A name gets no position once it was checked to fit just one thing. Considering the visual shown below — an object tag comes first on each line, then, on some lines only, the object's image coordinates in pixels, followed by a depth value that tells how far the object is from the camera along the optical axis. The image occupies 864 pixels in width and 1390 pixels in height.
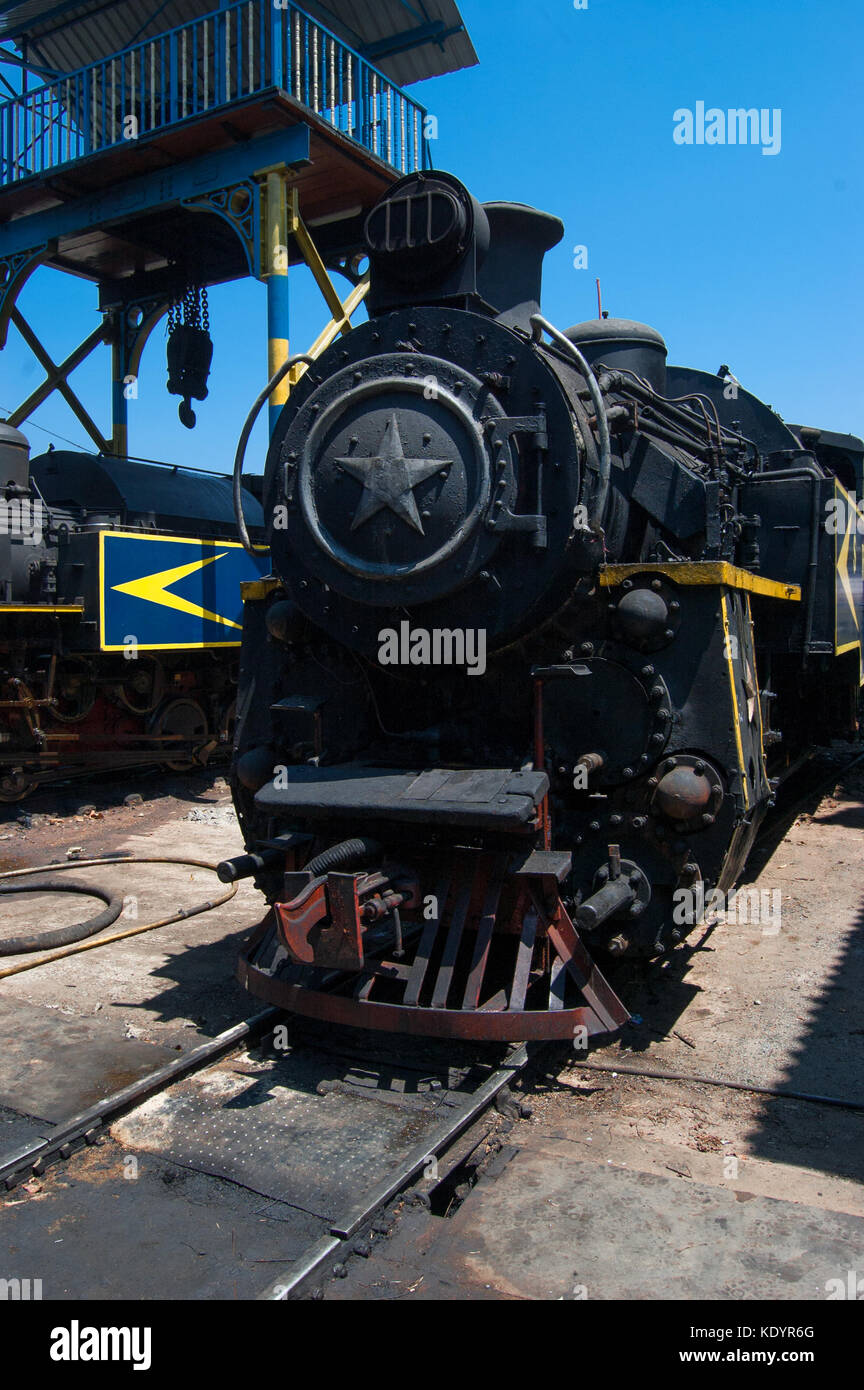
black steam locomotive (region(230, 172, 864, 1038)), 4.07
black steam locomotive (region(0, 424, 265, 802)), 9.73
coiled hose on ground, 5.73
